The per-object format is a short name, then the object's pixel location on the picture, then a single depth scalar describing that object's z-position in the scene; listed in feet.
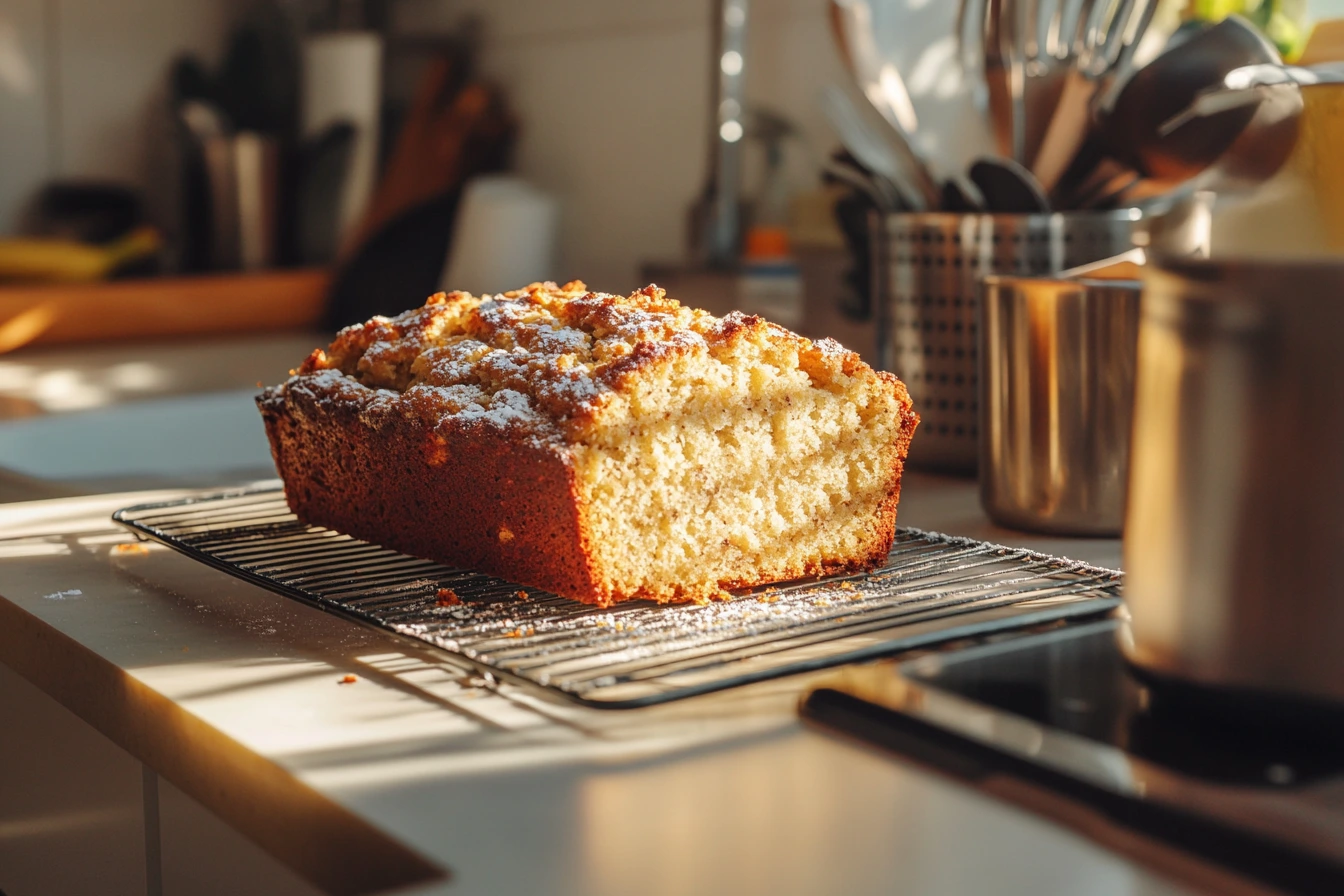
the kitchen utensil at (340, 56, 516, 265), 8.35
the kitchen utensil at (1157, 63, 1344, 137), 3.35
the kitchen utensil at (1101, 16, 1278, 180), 3.60
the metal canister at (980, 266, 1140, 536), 3.20
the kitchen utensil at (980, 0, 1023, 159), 3.94
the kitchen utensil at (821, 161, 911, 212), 4.21
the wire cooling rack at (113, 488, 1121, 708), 2.06
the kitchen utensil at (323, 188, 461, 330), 7.86
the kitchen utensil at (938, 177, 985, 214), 3.97
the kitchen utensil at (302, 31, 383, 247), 8.58
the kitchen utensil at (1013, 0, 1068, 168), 4.07
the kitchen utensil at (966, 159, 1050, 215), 3.84
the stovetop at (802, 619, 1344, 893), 1.50
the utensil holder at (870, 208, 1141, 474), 3.93
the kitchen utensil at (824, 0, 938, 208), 4.18
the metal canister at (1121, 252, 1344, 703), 1.62
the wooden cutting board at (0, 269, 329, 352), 7.18
